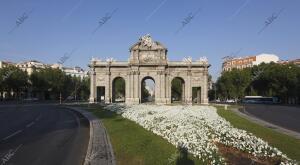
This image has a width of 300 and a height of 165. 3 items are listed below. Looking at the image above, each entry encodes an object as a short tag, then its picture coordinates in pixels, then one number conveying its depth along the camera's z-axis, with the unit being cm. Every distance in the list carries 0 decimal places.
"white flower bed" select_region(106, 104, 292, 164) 789
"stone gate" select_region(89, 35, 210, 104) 5331
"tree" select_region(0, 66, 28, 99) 7078
